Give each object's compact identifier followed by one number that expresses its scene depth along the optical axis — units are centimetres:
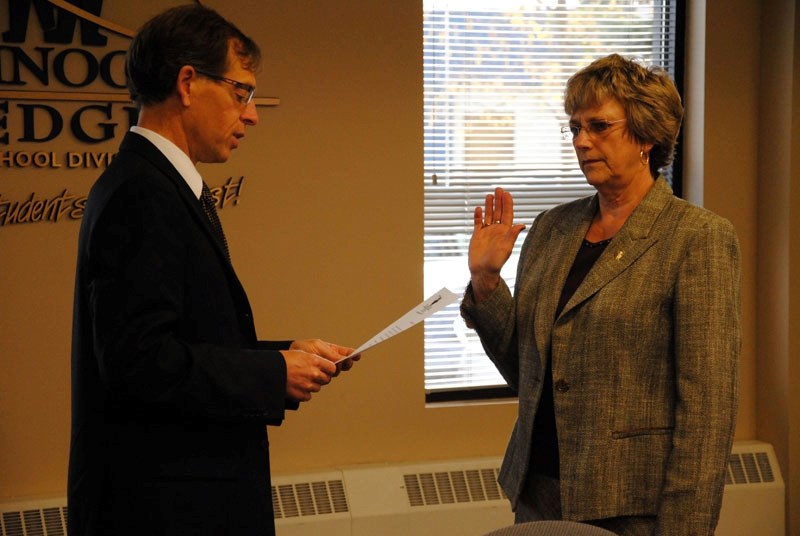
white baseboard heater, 357
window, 393
